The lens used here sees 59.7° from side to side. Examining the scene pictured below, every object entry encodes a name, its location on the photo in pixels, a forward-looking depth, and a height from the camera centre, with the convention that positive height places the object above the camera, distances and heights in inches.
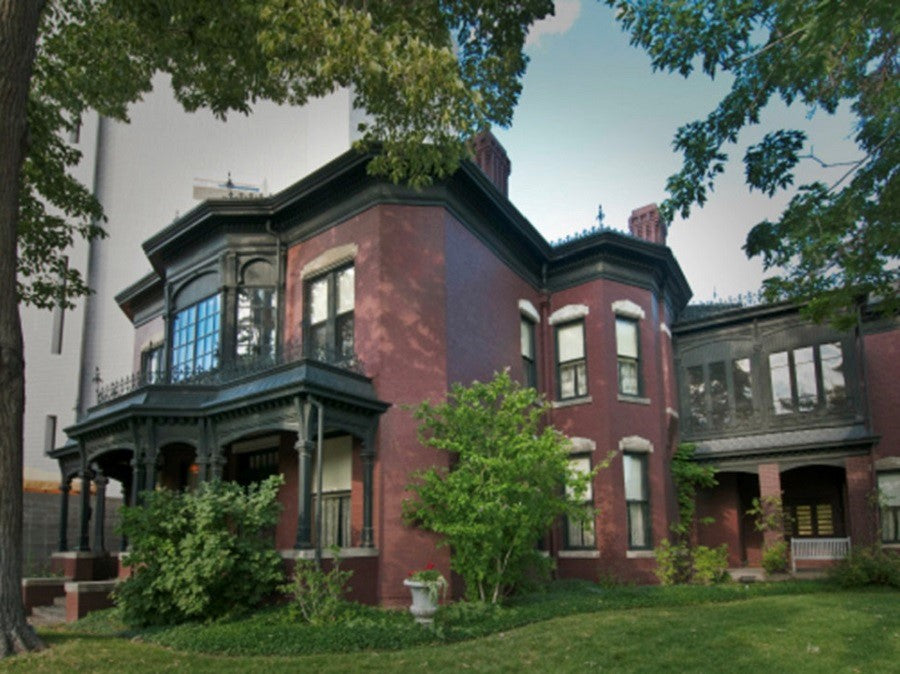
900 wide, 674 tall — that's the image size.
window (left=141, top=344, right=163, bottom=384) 832.3 +144.4
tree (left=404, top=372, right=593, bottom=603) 487.5 +1.6
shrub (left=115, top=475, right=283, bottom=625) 439.1 -35.9
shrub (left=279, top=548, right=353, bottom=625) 432.9 -56.9
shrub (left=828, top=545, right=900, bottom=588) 603.8 -64.9
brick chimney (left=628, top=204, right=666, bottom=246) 903.7 +300.9
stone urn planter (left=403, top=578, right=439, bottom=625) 420.5 -57.8
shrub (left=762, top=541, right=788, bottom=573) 756.0 -68.1
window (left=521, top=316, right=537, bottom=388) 728.3 +123.7
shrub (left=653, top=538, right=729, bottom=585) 677.3 -67.9
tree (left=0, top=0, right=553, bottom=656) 349.7 +227.1
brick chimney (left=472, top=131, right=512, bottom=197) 767.1 +321.4
